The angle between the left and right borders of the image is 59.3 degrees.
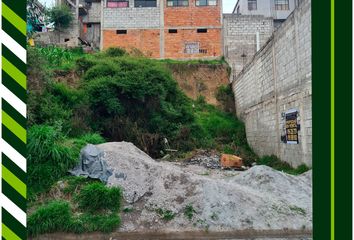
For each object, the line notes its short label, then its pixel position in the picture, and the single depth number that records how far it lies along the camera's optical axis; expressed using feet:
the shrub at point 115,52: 57.82
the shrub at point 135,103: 40.78
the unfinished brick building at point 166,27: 73.36
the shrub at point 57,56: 55.67
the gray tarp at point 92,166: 21.44
